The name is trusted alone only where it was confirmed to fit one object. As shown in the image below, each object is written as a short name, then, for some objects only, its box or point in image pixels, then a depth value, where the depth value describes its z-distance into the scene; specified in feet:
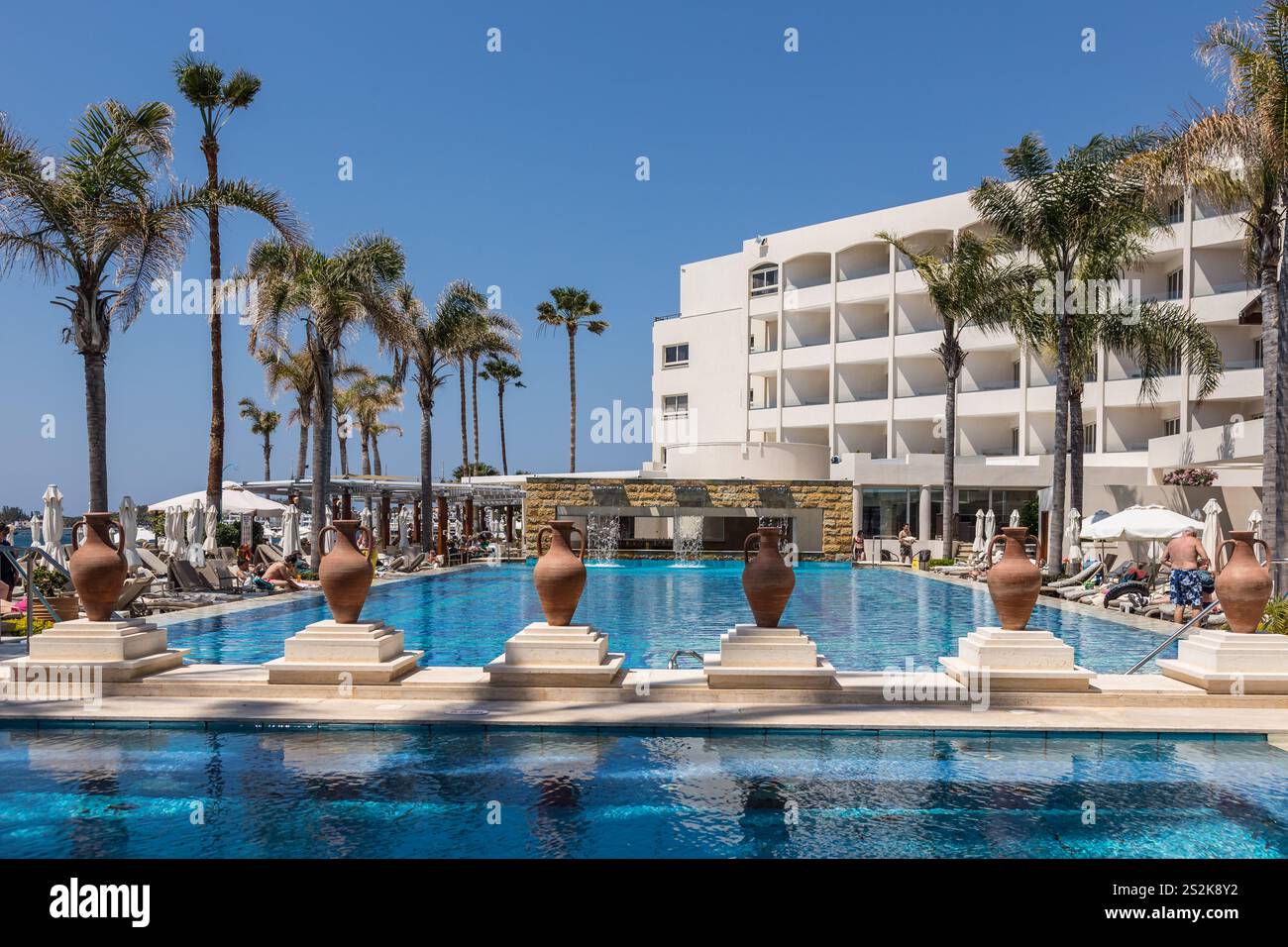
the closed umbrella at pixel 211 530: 75.25
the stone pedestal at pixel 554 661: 30.94
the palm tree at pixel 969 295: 93.56
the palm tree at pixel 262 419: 251.80
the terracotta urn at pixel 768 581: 31.04
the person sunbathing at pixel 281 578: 74.74
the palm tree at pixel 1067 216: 78.28
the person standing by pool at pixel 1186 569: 50.83
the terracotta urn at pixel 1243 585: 30.55
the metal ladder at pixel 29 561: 37.81
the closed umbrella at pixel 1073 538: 84.17
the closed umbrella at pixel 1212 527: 60.13
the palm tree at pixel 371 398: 181.27
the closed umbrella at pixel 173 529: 70.08
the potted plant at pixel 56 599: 46.98
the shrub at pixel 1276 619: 40.81
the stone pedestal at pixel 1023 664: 30.66
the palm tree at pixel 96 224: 50.34
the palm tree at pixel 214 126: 83.76
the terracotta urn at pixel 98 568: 31.35
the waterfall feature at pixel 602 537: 128.77
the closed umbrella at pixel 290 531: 83.97
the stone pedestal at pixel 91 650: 31.53
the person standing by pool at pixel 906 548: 126.82
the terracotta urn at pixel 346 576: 31.45
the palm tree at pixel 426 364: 111.04
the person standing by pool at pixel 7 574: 50.82
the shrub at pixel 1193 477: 97.50
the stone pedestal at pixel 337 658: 31.17
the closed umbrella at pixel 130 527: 62.39
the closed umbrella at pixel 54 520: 58.39
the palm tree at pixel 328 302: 83.30
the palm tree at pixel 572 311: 193.19
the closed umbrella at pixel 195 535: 70.69
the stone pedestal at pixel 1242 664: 30.58
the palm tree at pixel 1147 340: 90.48
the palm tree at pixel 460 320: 112.06
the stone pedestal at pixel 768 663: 30.66
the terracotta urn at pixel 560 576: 31.48
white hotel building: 130.52
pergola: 110.32
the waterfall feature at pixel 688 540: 126.08
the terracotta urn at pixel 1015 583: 31.04
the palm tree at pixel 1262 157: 49.24
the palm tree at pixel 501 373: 229.45
